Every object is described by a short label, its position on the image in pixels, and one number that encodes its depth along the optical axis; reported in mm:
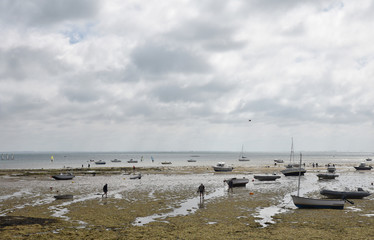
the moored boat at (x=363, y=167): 107625
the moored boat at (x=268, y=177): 66400
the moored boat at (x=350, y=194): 39844
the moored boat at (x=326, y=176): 69412
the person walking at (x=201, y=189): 40319
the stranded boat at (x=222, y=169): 97081
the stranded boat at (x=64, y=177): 70375
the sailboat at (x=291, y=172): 77688
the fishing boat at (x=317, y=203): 33094
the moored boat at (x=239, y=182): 54600
